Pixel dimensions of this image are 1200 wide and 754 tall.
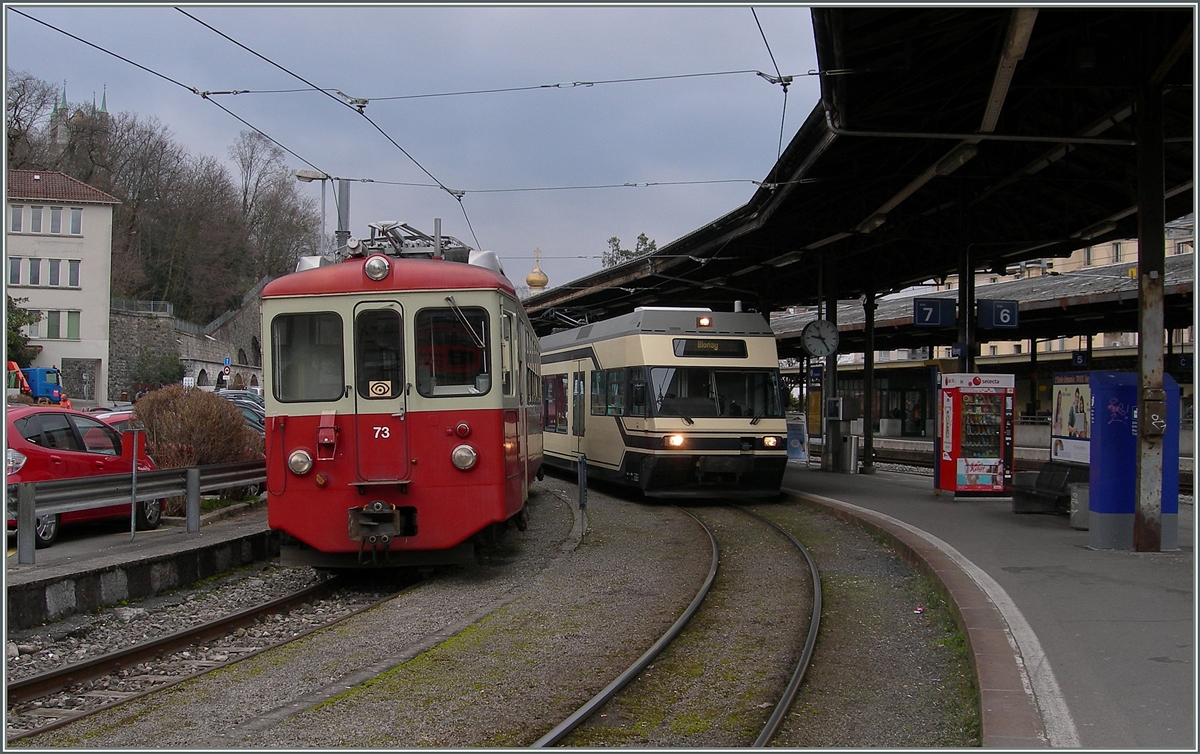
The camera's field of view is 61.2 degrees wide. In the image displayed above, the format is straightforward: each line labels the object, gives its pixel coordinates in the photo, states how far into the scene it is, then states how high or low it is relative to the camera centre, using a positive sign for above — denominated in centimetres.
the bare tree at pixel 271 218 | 7212 +1305
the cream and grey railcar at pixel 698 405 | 1545 -2
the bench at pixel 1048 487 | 1259 -101
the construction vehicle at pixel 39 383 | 3900 +46
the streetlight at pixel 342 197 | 2206 +457
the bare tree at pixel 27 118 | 5250 +1470
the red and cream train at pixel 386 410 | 916 -10
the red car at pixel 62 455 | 1059 -66
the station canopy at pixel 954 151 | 971 +344
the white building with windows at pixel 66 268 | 5022 +641
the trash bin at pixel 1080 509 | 1184 -116
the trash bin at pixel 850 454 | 2153 -102
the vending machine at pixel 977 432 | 1513 -36
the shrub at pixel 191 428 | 1418 -44
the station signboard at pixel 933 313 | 1733 +163
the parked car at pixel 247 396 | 2792 +5
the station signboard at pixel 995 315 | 1730 +159
